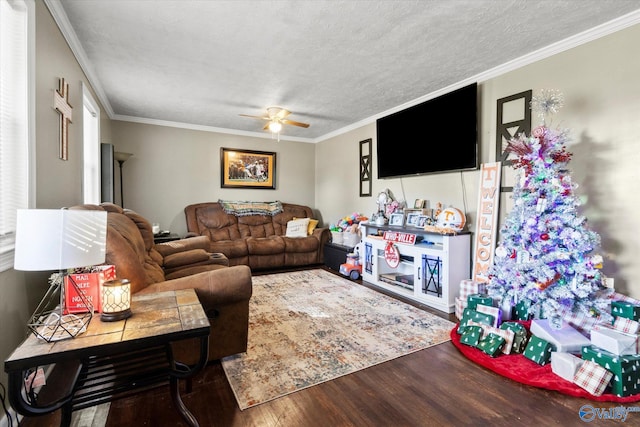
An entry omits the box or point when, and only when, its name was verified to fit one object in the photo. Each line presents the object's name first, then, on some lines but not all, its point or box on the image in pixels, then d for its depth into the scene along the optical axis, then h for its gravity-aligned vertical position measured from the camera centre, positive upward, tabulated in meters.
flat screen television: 3.15 +0.82
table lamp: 1.12 -0.17
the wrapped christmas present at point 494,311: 2.39 -0.84
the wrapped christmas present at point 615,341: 1.78 -0.80
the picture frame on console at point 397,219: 3.91 -0.18
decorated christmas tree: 2.05 -0.24
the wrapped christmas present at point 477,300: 2.50 -0.78
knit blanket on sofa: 5.26 -0.08
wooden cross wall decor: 2.09 +0.64
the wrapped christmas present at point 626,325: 1.94 -0.76
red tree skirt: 1.70 -1.04
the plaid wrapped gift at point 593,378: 1.69 -0.96
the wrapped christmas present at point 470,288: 2.81 -0.76
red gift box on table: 1.35 -0.41
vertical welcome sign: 2.99 -0.12
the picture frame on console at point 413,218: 3.79 -0.16
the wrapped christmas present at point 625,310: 2.00 -0.68
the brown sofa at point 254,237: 4.65 -0.57
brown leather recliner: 1.66 -0.51
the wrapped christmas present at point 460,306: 2.79 -0.92
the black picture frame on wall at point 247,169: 5.48 +0.65
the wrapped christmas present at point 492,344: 2.10 -0.98
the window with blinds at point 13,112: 1.51 +0.46
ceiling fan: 3.86 +1.11
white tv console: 3.06 -0.68
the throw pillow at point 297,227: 5.23 -0.41
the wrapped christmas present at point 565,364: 1.80 -0.95
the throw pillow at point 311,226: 5.30 -0.39
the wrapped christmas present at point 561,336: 1.99 -0.88
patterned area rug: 1.88 -1.06
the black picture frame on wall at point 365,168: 4.84 +0.60
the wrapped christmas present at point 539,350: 2.00 -0.96
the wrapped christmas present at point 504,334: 2.14 -0.92
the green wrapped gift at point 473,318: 2.35 -0.88
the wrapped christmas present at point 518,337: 2.16 -0.94
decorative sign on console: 3.45 -0.37
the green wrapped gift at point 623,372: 1.69 -0.92
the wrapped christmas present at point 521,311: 2.48 -0.87
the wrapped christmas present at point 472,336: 2.23 -0.97
